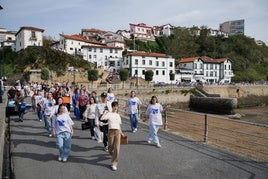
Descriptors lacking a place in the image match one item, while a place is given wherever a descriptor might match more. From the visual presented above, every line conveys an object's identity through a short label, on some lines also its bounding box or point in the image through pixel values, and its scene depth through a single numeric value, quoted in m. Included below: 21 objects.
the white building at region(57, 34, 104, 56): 63.38
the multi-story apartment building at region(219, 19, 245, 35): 145.12
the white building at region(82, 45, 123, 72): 63.06
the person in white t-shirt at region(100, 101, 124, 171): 6.50
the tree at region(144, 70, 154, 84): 51.28
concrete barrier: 7.23
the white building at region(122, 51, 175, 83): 60.66
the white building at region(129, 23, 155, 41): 97.25
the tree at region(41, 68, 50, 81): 41.59
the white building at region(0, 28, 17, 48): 78.69
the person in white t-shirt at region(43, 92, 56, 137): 10.09
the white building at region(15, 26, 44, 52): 56.44
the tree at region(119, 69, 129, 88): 46.06
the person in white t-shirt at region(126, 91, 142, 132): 10.77
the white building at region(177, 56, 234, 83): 70.63
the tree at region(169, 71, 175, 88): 61.84
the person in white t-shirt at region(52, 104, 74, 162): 7.06
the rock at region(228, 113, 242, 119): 33.07
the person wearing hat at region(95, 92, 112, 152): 8.14
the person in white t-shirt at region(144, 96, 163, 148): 8.69
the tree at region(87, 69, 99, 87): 43.81
